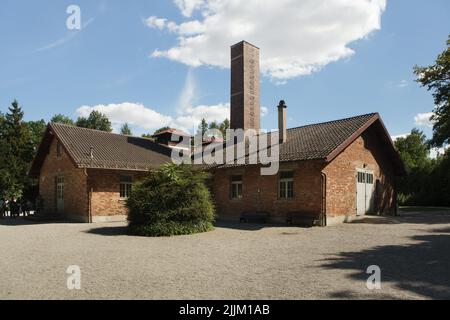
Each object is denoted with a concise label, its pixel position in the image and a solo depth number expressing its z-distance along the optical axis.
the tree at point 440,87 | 26.88
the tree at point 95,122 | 59.28
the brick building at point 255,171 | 17.11
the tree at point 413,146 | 54.87
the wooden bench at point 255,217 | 18.52
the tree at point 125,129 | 70.94
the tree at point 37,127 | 53.98
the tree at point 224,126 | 61.06
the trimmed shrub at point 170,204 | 14.05
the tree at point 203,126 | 68.75
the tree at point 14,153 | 33.28
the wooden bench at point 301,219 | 16.34
